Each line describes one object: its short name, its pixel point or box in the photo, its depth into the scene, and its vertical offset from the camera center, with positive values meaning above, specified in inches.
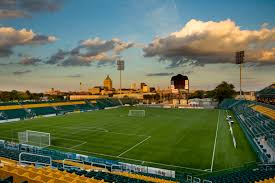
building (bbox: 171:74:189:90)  3095.5 +155.2
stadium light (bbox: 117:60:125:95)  3362.2 +435.3
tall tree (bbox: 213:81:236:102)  3718.0 +9.4
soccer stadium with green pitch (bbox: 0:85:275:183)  575.2 -231.6
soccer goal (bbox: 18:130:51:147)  1009.8 -216.8
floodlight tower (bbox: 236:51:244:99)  2453.2 +403.9
